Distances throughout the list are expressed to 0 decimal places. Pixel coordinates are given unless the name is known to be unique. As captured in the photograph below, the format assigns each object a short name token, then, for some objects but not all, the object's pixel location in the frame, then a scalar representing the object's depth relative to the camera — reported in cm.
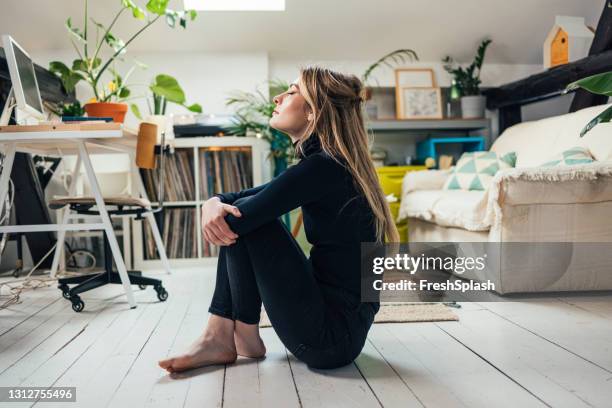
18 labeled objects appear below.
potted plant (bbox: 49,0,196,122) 270
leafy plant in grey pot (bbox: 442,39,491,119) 418
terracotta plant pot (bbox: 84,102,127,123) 269
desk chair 246
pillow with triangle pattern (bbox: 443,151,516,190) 330
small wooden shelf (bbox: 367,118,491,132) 412
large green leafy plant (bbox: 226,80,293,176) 367
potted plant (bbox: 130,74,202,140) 316
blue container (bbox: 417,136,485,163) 420
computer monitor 226
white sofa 222
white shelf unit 356
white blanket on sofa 220
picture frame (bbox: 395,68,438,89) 424
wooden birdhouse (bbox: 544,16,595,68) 353
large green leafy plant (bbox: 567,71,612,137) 172
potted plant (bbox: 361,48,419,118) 417
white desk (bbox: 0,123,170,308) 219
